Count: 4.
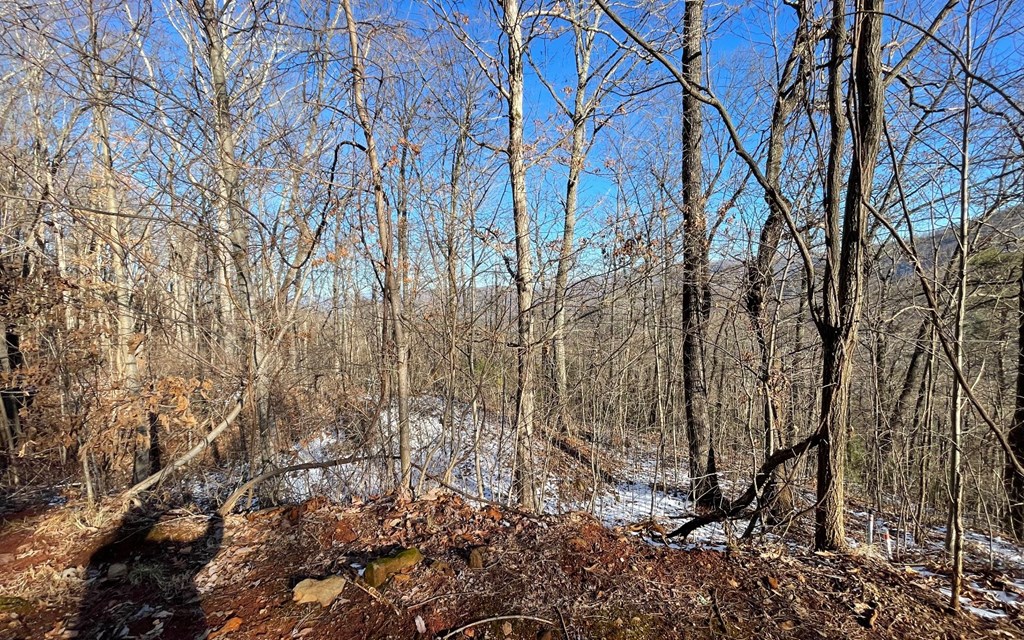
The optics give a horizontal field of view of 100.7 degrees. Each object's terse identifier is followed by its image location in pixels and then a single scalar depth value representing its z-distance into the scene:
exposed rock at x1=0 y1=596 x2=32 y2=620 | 2.67
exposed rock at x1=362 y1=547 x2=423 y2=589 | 2.57
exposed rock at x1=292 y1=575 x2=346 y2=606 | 2.45
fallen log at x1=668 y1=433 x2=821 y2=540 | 2.78
